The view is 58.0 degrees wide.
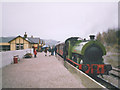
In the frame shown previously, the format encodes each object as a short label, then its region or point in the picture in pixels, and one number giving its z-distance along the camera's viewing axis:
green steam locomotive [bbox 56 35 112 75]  6.45
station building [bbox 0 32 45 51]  26.06
